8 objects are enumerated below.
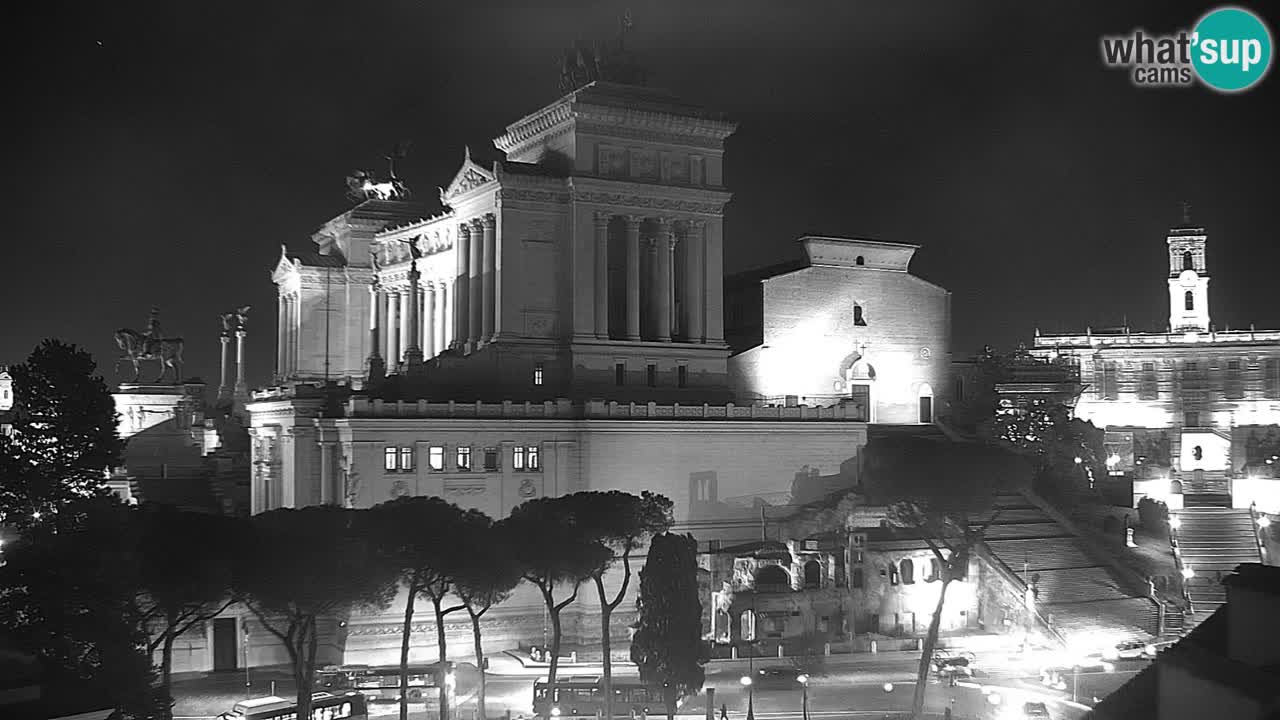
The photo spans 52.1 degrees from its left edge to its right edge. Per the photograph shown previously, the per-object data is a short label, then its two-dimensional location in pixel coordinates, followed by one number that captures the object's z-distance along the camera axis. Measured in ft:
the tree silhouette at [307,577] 162.91
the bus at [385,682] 187.93
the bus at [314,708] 168.04
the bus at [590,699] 177.37
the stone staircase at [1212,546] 241.76
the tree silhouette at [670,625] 173.58
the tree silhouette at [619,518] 195.31
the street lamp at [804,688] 170.09
